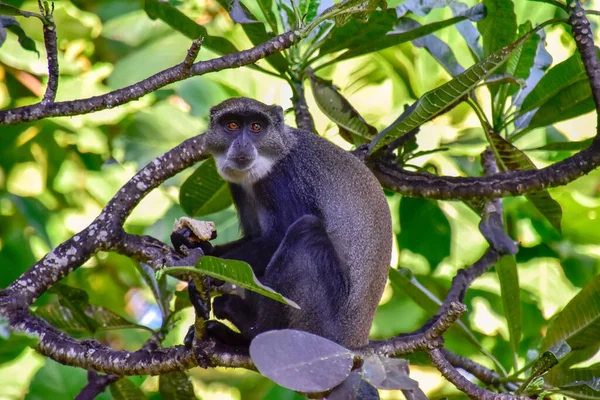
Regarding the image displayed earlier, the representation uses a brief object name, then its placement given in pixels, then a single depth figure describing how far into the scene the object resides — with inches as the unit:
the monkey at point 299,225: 354.9
